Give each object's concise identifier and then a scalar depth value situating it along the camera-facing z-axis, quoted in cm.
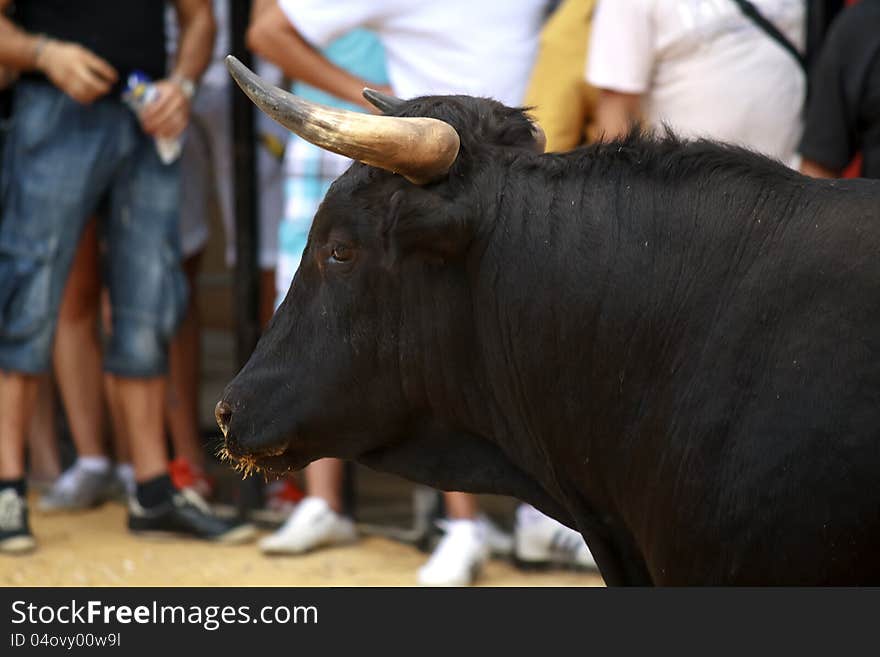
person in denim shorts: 1218
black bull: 589
